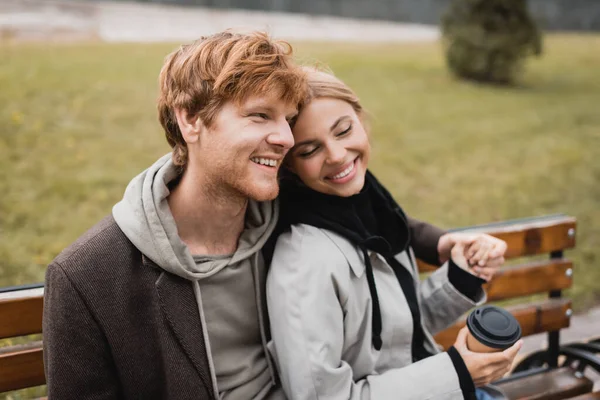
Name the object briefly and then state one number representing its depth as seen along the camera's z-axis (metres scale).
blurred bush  10.41
